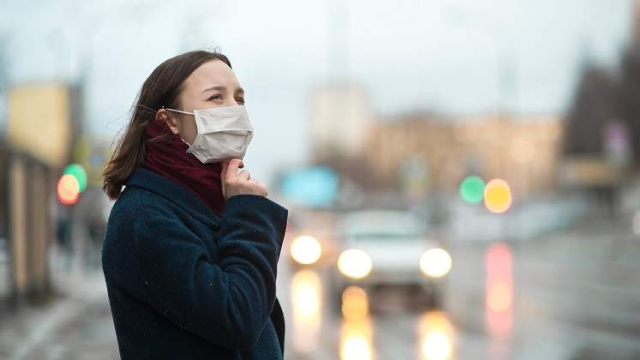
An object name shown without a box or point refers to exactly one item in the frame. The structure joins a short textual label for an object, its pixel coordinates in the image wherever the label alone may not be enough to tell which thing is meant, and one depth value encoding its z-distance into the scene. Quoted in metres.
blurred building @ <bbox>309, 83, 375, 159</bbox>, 123.25
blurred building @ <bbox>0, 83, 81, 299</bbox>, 16.84
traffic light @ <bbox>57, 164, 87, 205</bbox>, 24.58
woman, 2.35
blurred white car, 18.92
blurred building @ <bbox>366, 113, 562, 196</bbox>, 90.88
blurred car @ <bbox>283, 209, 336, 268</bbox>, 31.94
